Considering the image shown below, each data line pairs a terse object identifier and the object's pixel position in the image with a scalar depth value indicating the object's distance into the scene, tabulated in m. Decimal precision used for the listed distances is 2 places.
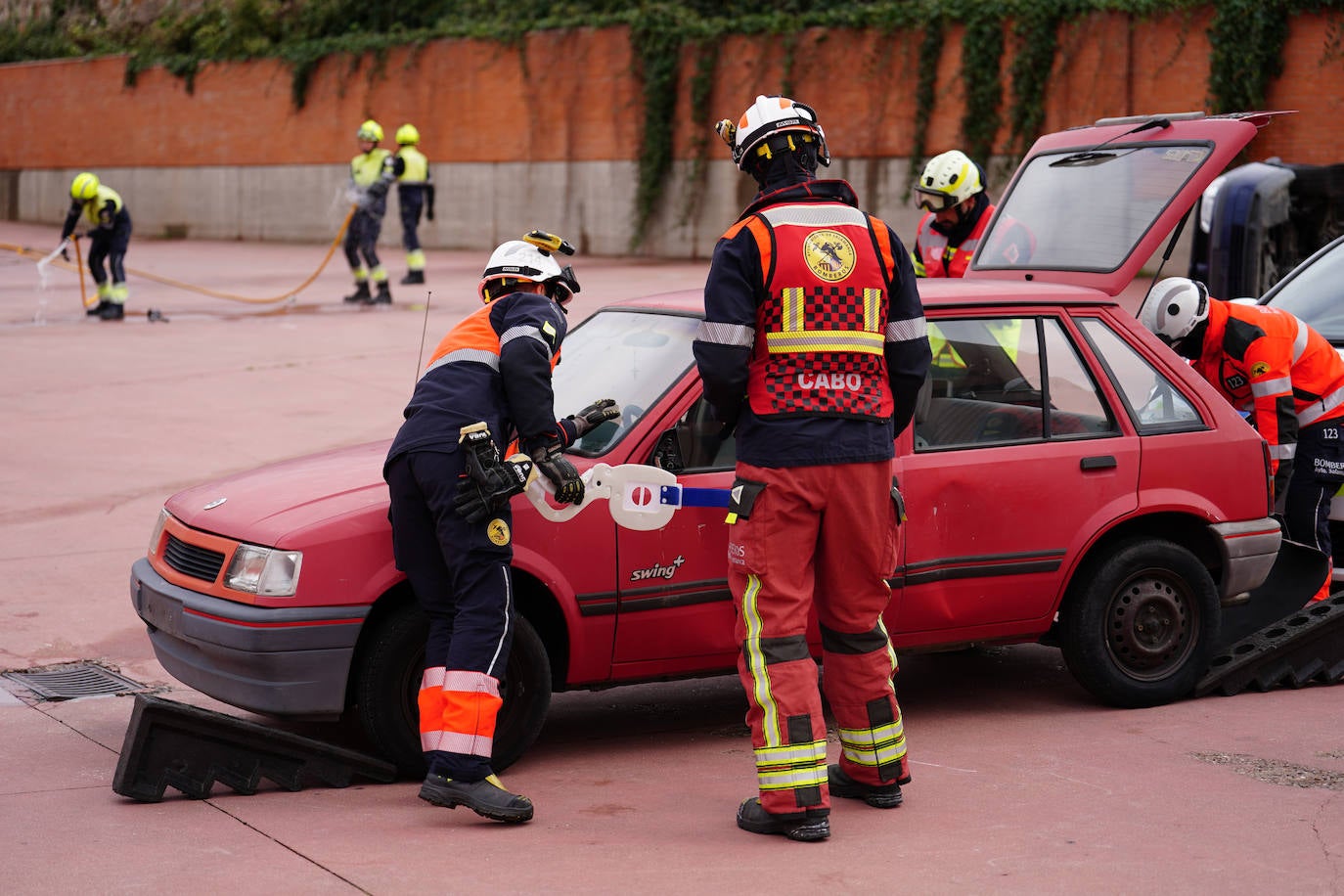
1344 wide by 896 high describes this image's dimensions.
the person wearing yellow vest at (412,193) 21.42
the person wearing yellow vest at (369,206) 19.27
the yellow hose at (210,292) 19.87
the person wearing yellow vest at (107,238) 18.39
